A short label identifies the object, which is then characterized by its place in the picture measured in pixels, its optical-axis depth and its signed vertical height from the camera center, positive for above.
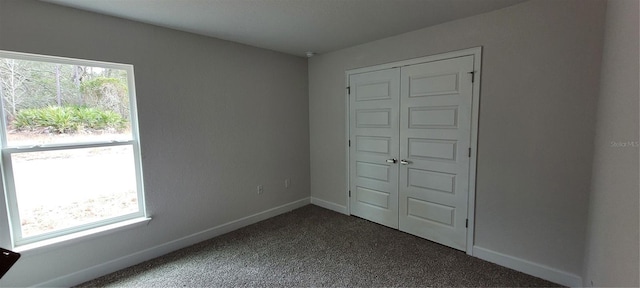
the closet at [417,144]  2.60 -0.24
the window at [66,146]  1.99 -0.15
